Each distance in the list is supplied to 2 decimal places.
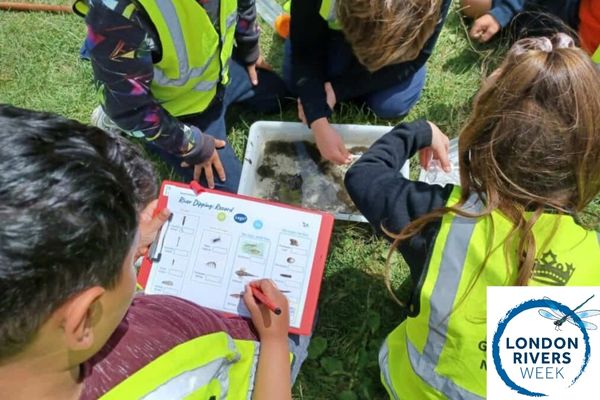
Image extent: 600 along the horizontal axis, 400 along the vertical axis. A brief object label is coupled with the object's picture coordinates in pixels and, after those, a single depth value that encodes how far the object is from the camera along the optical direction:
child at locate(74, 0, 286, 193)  1.38
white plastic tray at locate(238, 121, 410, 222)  1.85
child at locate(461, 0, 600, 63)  1.95
